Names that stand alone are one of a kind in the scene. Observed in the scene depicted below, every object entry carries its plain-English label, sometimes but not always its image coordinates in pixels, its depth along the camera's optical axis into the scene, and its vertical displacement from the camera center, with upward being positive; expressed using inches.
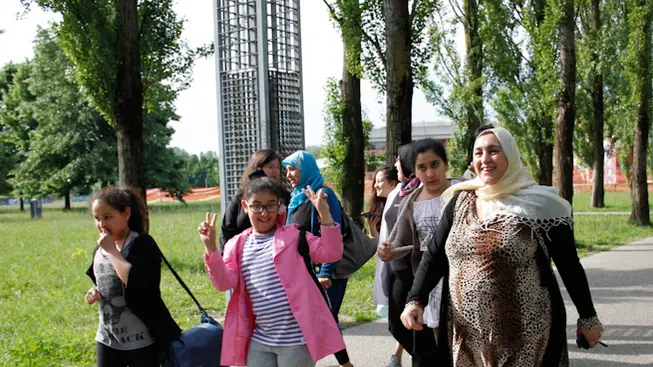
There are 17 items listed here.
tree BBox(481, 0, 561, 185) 784.0 +84.7
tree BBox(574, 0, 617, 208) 855.7 +89.3
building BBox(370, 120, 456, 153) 3412.9 +116.0
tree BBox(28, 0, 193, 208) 443.2 +64.1
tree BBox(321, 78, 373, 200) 648.4 +12.1
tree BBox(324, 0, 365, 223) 560.4 +36.1
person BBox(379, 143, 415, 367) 213.2 -16.9
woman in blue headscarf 217.3 -13.6
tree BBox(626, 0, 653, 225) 757.3 +68.5
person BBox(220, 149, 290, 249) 220.8 -12.4
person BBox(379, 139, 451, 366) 191.8 -23.1
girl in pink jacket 151.5 -30.2
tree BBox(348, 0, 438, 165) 383.6 +43.1
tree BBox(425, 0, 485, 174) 814.5 +93.1
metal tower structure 321.4 +35.3
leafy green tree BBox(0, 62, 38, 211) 1918.1 +125.0
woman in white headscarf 128.8 -22.9
